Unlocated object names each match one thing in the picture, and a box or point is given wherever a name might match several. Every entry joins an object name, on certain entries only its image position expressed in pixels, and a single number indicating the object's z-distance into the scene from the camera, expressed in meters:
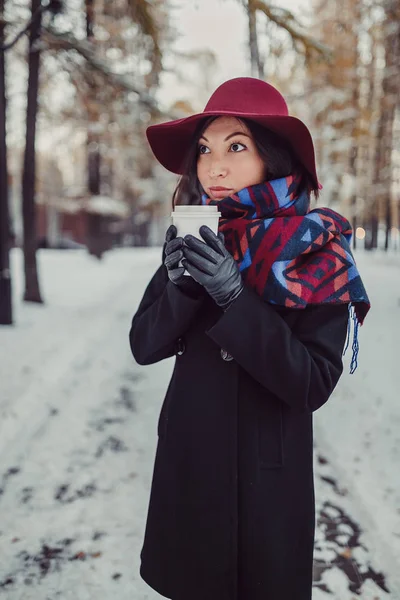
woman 1.37
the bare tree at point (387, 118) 9.43
